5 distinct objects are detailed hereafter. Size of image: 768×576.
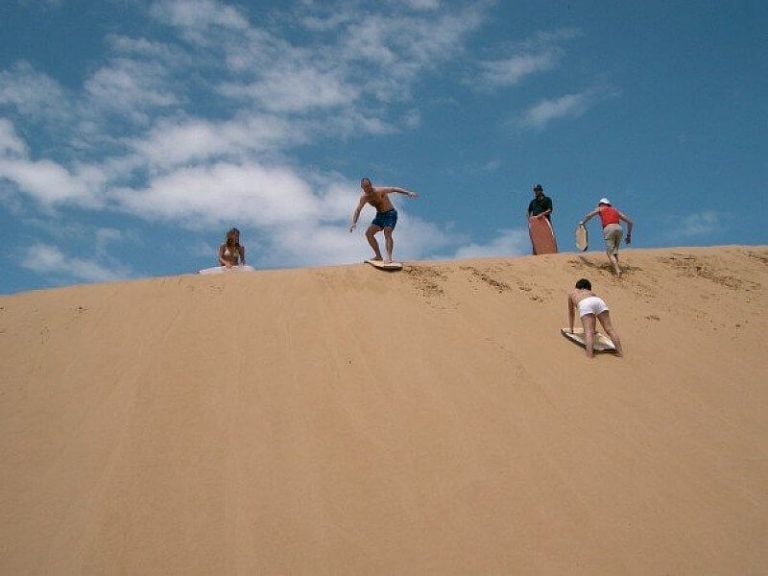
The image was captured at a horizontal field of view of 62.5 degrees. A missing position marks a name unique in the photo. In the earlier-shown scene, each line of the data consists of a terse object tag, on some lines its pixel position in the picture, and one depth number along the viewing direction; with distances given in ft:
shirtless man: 26.34
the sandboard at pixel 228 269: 28.35
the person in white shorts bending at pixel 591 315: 20.97
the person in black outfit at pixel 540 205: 33.83
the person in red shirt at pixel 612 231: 29.48
